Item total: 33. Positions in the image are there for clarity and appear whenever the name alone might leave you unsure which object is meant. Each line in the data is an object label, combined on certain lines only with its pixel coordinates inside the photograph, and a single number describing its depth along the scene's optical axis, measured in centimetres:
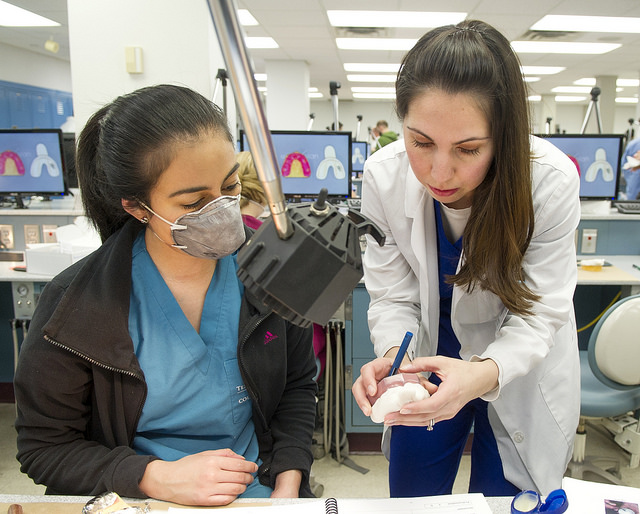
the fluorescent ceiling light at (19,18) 598
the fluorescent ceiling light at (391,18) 571
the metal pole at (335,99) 302
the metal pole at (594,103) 317
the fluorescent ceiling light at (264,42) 705
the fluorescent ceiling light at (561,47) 706
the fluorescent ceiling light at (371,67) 880
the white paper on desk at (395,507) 70
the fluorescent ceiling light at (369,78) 1019
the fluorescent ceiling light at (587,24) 575
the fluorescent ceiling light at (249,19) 569
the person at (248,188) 193
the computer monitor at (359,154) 625
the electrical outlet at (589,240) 266
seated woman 83
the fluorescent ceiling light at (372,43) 704
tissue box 208
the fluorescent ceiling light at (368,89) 1200
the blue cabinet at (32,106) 786
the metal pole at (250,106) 33
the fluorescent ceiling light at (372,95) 1331
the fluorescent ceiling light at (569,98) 1320
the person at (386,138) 567
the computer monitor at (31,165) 294
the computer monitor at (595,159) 277
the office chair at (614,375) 156
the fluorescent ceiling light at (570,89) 1139
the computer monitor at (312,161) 289
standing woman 81
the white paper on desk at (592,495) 71
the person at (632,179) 456
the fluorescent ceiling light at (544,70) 893
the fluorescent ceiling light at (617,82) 1022
